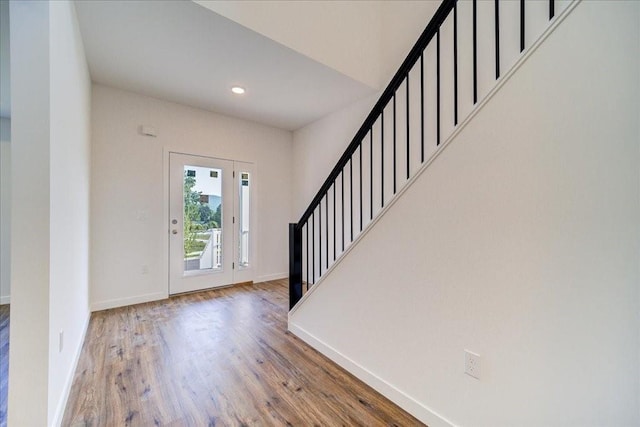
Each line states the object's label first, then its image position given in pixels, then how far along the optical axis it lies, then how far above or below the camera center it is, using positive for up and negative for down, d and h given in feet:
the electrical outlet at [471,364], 4.17 -2.44
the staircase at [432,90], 5.02 +3.28
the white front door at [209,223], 11.82 -0.52
